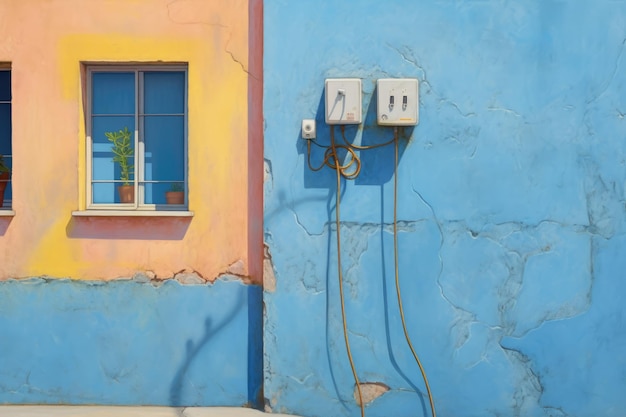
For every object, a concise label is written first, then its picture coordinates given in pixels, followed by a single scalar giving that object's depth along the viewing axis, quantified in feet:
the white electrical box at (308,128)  16.46
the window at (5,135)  18.19
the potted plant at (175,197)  17.74
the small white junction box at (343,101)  16.19
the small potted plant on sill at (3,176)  18.07
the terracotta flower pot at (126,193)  17.78
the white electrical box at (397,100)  16.14
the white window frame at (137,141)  17.74
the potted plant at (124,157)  17.80
